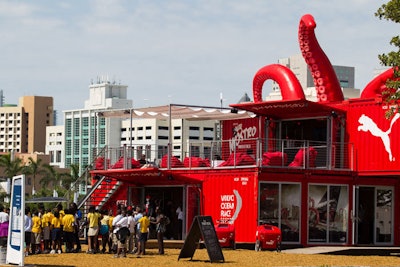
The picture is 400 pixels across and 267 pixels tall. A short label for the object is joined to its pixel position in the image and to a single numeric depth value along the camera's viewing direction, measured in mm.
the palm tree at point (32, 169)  158050
